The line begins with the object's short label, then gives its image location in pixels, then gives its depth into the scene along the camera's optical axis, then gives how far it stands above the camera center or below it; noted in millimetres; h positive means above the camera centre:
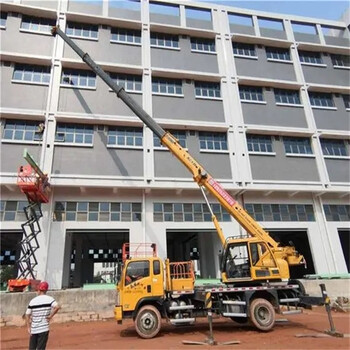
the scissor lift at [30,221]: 13048 +2982
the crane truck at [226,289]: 9406 -394
